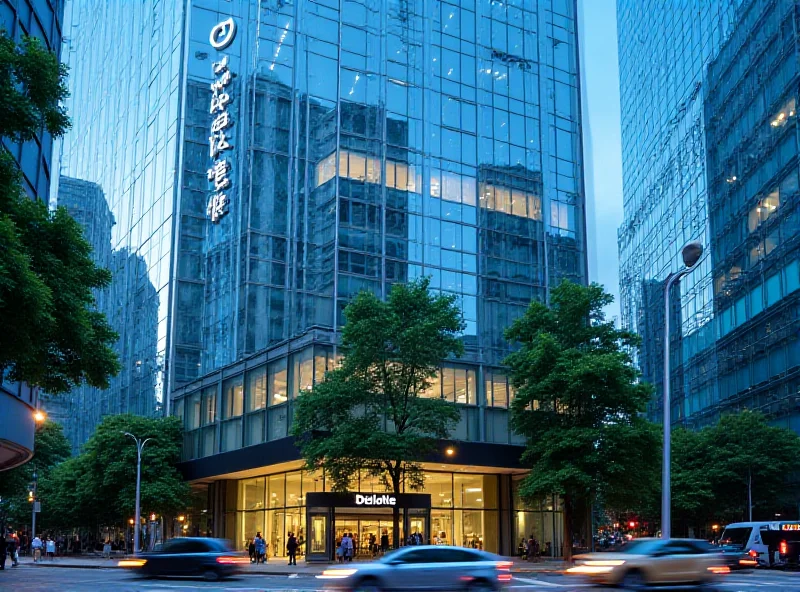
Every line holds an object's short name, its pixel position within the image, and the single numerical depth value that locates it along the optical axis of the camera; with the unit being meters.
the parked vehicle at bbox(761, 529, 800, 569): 45.88
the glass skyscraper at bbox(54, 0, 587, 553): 71.62
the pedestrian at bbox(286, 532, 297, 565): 48.31
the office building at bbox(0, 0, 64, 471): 27.42
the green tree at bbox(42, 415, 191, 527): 62.66
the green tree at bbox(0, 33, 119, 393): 16.84
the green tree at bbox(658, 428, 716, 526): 66.06
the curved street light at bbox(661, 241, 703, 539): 29.56
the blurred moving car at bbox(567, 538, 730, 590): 22.94
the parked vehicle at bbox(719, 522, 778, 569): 45.00
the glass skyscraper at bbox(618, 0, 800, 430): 73.00
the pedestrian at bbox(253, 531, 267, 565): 50.75
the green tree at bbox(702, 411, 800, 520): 64.94
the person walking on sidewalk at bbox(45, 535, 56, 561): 65.00
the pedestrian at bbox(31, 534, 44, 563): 59.94
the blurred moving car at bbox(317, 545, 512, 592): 21.77
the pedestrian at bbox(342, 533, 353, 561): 46.72
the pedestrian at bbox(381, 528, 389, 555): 50.42
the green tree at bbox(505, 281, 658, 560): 45.59
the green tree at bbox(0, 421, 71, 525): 61.09
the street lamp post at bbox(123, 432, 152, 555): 57.38
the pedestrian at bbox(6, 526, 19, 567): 51.55
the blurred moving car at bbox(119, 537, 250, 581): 30.92
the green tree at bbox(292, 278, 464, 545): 44.03
